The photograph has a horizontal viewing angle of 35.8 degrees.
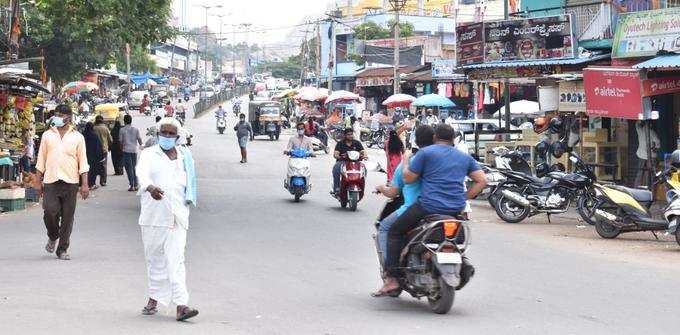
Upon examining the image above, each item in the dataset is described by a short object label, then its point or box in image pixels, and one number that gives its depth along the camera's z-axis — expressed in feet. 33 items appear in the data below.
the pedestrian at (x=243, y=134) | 110.42
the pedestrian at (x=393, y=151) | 68.39
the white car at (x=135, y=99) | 269.66
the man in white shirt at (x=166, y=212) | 26.61
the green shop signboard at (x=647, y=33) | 59.11
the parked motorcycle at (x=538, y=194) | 57.57
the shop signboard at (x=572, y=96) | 69.51
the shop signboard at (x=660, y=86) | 59.98
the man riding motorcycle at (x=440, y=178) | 28.58
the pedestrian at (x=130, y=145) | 79.46
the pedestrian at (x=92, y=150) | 74.84
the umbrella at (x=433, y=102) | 129.08
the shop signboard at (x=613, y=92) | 60.64
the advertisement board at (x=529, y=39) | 71.11
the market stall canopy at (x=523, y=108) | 120.26
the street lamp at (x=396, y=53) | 151.02
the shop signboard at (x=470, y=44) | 78.28
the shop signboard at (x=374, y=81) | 190.49
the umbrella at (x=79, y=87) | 142.51
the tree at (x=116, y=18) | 76.95
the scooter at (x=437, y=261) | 27.55
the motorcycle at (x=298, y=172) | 68.39
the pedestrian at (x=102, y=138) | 80.64
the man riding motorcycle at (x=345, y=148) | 63.46
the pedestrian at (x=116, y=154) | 87.76
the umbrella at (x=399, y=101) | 149.66
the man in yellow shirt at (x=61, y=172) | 38.78
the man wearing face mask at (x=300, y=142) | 69.36
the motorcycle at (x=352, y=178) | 63.16
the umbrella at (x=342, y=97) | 179.09
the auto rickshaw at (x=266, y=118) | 170.71
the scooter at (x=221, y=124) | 190.19
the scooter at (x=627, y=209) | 48.60
